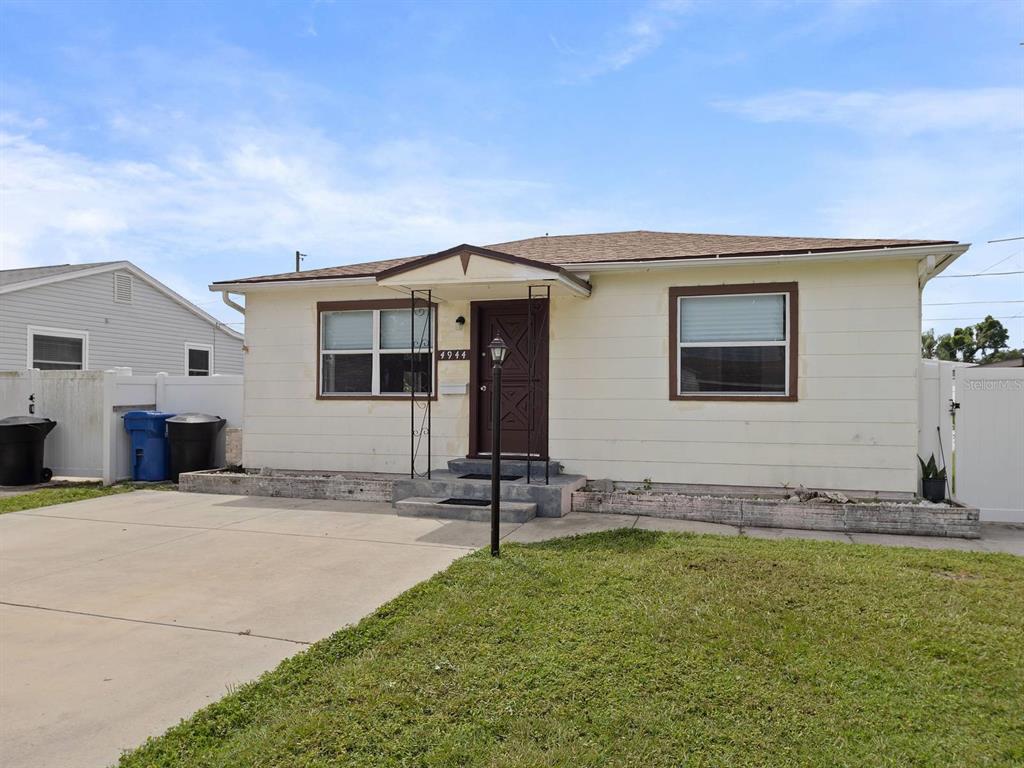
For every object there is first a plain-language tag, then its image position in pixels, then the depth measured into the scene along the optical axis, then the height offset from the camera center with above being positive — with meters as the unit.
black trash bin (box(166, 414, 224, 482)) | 9.97 -0.83
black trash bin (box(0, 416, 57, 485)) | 9.95 -0.96
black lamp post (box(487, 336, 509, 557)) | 5.32 -0.40
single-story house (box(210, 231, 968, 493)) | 7.38 +0.39
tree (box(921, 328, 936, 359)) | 50.23 +3.87
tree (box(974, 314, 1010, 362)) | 47.25 +4.03
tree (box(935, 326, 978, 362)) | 48.52 +3.39
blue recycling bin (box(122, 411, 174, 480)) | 10.02 -0.84
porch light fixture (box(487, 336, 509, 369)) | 5.47 +0.33
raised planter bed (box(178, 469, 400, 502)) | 8.38 -1.30
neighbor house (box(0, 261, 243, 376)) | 14.94 +1.71
